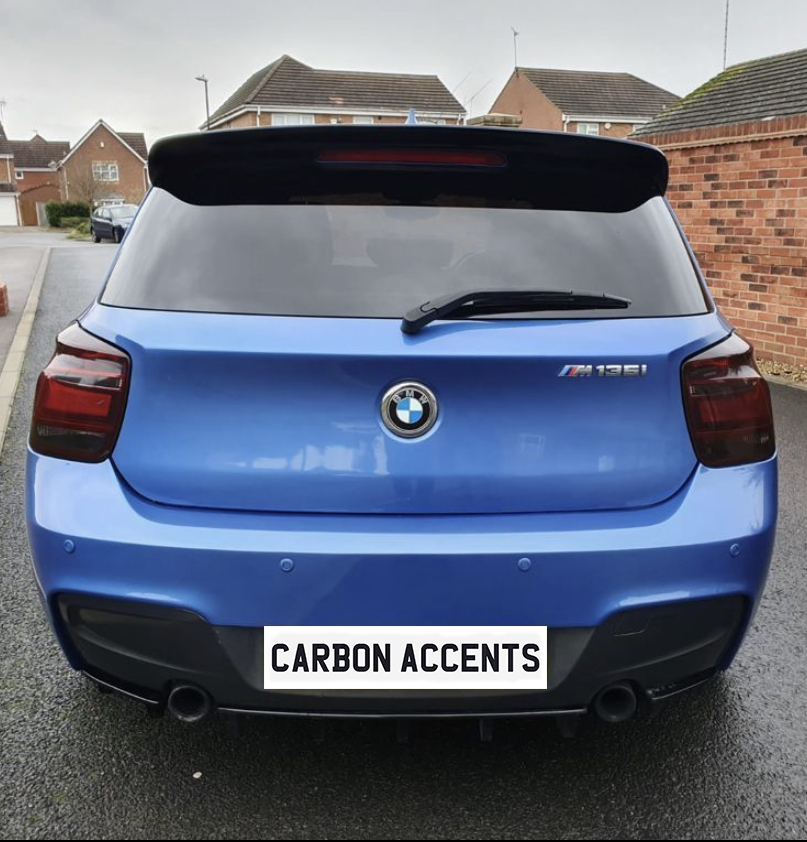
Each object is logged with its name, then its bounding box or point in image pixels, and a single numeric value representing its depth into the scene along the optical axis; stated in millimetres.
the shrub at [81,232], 42178
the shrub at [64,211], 58938
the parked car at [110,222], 34000
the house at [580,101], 55375
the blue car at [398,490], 1888
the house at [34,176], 77625
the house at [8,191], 71875
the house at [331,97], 55938
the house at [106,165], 73562
